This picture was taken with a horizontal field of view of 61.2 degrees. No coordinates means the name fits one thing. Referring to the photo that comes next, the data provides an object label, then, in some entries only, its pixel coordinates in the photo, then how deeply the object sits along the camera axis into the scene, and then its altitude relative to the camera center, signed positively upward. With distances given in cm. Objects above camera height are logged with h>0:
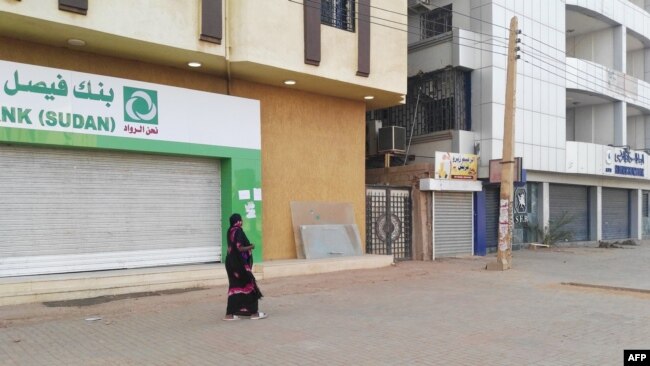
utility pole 1379 +61
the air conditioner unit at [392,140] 1702 +154
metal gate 1576 -96
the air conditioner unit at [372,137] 1766 +170
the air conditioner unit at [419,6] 1994 +674
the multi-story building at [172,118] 966 +148
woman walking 788 -130
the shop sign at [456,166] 1700 +73
